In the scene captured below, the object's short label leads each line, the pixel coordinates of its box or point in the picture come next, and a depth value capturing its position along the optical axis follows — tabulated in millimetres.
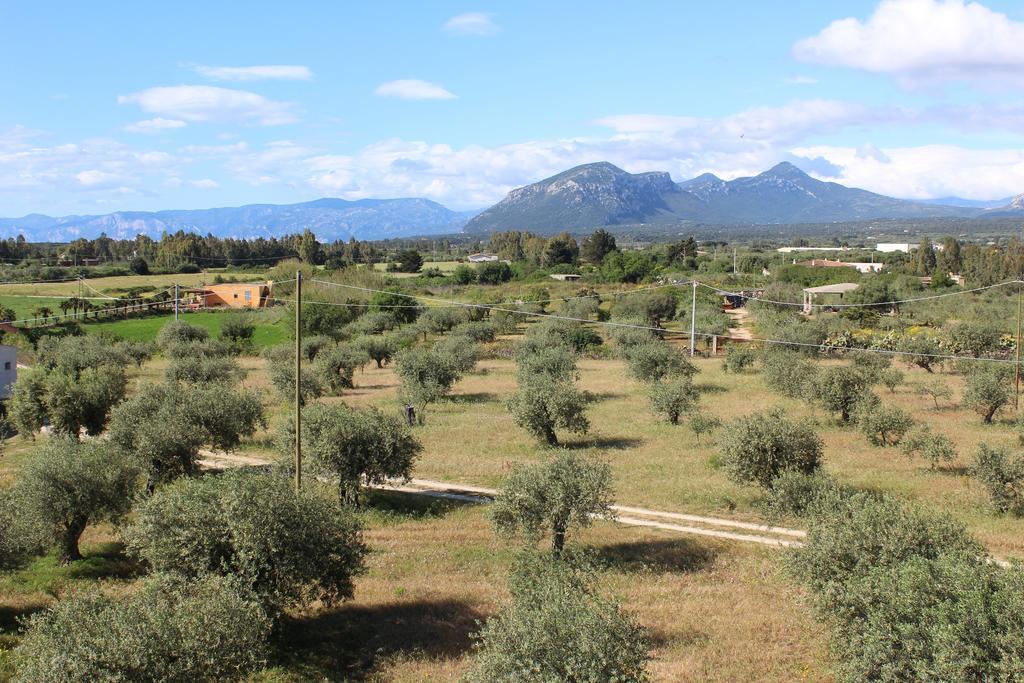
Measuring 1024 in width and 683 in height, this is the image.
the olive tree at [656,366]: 45000
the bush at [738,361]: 50906
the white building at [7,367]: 48281
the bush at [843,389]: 33625
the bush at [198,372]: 42000
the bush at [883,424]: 29625
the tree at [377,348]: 57094
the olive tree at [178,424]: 22969
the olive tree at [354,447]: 22203
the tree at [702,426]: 32344
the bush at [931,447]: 26297
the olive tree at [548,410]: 31203
